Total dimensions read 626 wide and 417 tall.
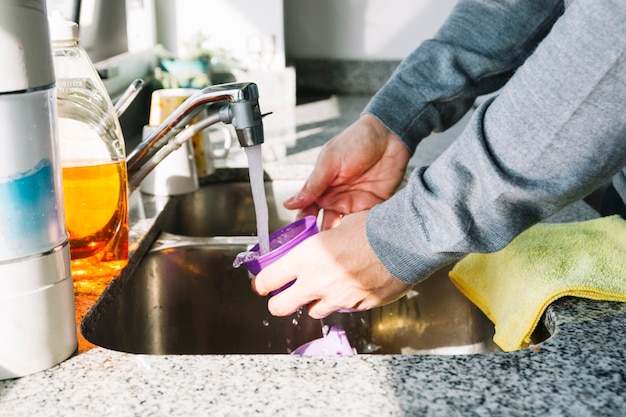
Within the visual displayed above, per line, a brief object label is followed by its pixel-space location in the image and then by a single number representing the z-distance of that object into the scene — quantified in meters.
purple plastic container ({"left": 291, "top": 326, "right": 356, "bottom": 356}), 0.91
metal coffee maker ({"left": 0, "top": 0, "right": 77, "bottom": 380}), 0.55
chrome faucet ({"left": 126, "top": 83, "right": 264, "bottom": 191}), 0.86
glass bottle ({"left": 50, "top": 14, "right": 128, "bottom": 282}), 0.88
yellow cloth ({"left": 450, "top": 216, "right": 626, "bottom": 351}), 0.81
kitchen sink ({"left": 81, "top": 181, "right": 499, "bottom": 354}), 1.12
